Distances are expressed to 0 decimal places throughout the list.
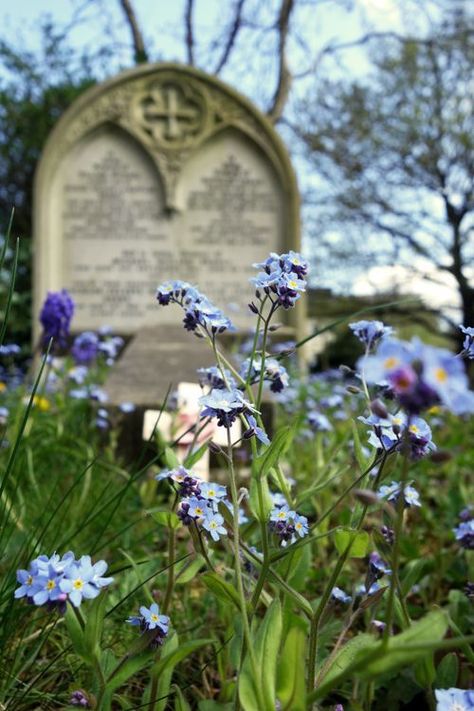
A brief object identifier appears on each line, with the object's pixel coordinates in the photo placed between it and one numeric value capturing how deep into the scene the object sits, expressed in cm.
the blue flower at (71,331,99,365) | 101
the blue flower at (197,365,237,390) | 38
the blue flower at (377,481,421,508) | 32
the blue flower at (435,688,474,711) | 25
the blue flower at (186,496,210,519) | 29
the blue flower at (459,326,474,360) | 29
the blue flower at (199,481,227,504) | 30
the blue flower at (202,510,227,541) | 30
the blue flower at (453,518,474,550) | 42
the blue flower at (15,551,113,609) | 24
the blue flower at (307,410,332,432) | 68
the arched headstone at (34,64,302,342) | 203
